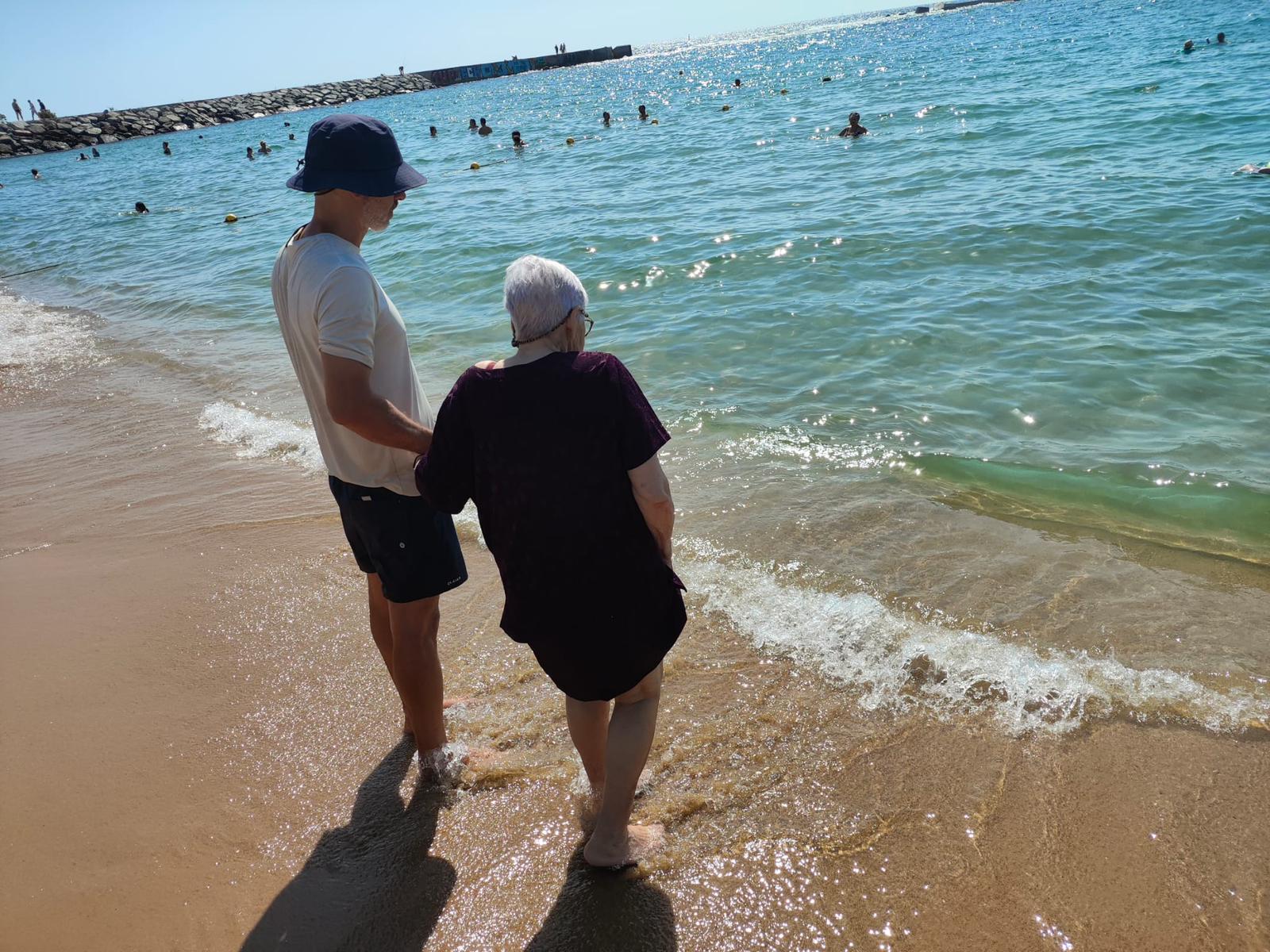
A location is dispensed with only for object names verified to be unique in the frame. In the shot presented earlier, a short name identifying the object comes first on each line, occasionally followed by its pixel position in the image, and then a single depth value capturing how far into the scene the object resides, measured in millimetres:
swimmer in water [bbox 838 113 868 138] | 19469
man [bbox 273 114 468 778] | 2500
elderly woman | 2172
